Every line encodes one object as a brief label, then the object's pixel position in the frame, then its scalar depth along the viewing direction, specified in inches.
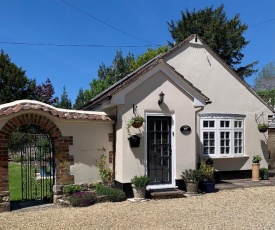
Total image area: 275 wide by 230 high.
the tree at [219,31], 863.6
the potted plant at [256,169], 423.9
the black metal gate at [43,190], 298.9
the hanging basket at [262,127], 446.2
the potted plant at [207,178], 338.7
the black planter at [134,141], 308.7
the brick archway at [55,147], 259.6
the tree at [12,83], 937.2
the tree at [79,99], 1464.9
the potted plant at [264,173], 438.0
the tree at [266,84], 1176.0
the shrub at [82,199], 273.5
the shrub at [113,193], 291.9
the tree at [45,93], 1032.6
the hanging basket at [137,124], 307.4
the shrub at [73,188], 288.9
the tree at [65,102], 1390.7
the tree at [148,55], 955.3
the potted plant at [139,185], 295.6
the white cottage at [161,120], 311.7
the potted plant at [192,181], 324.7
